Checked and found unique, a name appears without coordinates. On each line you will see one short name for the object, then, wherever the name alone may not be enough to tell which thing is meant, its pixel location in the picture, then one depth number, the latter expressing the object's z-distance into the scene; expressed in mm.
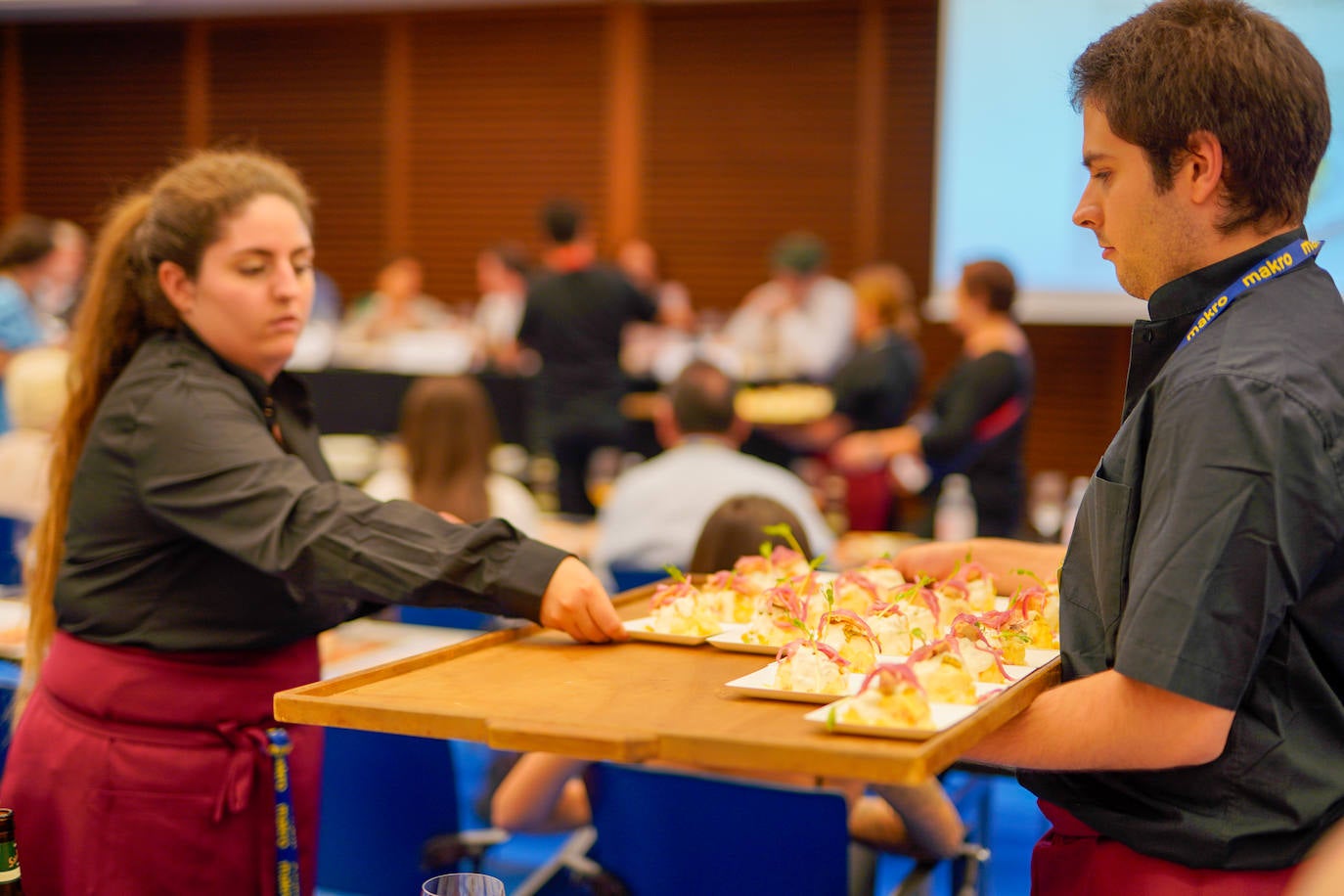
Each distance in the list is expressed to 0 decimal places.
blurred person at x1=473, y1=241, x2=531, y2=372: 8859
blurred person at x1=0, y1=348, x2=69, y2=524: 4035
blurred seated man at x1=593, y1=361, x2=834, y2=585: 3688
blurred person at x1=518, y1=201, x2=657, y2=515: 7082
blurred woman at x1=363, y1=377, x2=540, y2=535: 3545
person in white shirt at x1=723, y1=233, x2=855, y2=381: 7875
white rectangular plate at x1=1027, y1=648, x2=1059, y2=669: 1482
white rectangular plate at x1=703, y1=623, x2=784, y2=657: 1574
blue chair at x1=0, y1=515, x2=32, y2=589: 3869
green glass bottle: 1540
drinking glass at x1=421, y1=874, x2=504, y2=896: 1404
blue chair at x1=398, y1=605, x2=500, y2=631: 3371
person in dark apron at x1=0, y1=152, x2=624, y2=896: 1671
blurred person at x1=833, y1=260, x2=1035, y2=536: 5074
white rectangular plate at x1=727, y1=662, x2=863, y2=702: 1333
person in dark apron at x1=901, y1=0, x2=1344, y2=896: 1209
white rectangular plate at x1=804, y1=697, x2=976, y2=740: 1162
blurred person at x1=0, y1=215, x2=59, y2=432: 5777
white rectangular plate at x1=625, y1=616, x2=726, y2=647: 1629
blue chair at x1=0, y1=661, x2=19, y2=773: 2436
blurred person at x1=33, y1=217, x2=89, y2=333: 6154
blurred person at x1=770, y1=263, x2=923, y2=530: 6340
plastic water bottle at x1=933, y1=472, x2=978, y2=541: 5855
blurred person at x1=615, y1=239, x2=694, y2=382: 7785
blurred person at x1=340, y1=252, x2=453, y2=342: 8805
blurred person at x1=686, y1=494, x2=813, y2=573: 2279
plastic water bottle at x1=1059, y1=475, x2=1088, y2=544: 3765
